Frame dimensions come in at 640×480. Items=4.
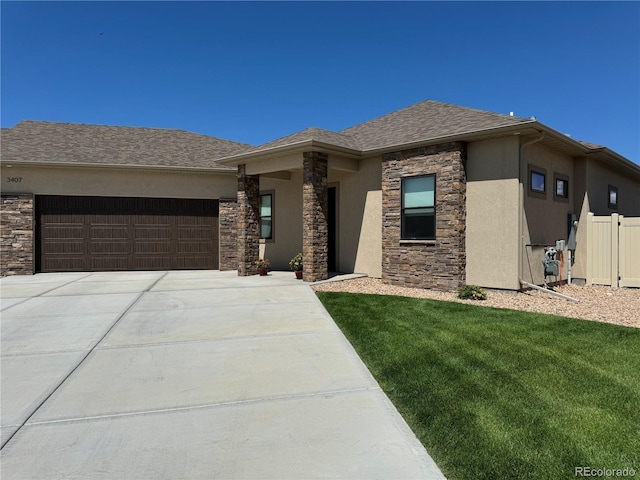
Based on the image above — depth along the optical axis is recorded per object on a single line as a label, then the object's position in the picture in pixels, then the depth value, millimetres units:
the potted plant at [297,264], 12245
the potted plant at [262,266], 13086
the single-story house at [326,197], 9625
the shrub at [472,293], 8784
